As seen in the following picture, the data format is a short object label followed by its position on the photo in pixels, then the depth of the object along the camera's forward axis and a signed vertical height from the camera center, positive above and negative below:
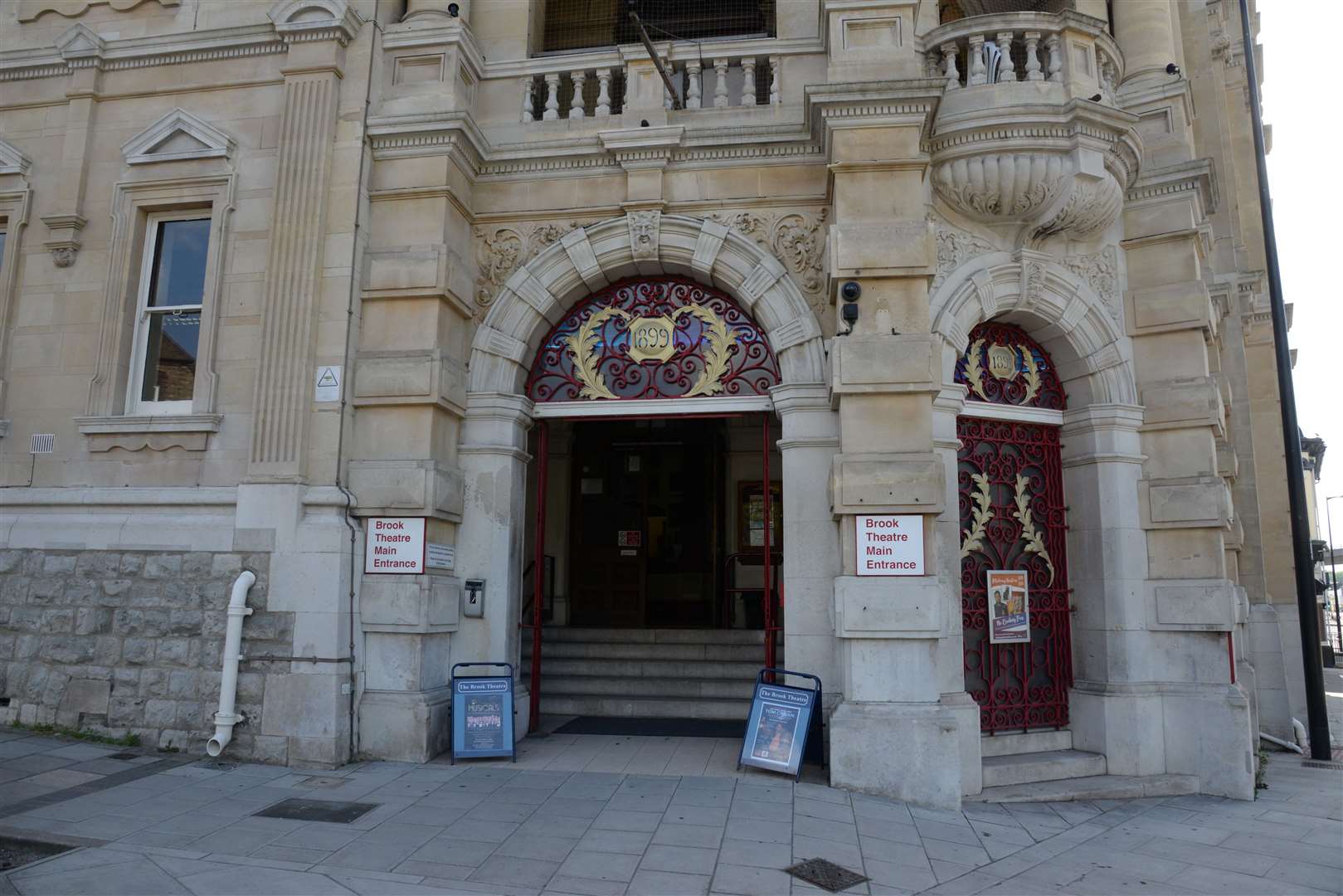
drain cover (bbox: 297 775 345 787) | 6.96 -1.63
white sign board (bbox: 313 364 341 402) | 8.16 +1.79
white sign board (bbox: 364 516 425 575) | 7.90 +0.29
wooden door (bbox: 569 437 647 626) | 13.14 +0.66
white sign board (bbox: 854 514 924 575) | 7.19 +0.33
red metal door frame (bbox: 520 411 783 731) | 8.94 +0.08
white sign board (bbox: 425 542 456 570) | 7.99 +0.21
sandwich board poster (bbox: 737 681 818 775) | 7.22 -1.20
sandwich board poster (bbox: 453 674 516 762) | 7.66 -1.21
